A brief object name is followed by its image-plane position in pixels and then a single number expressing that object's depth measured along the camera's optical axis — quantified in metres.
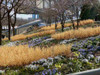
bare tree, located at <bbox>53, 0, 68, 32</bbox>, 13.98
